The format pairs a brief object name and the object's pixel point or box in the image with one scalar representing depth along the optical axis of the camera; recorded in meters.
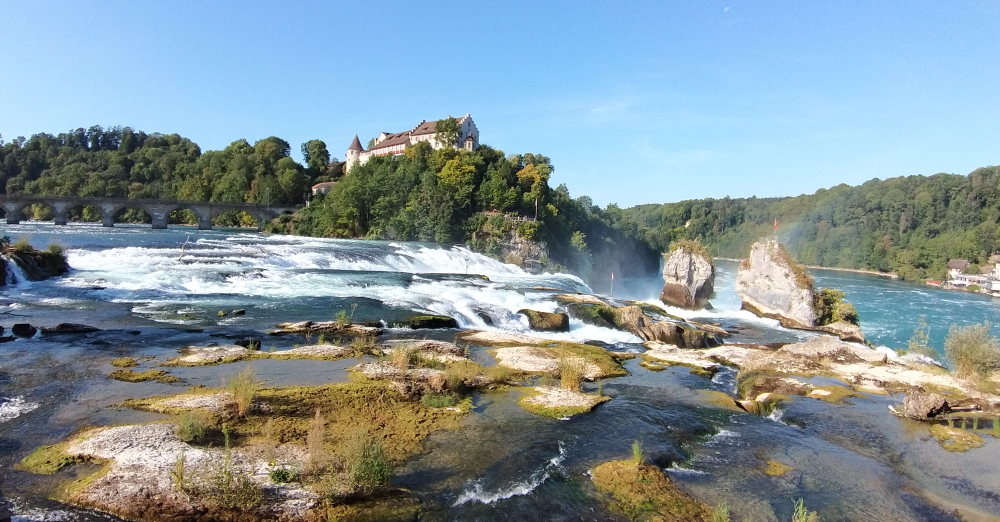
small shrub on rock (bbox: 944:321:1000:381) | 15.96
